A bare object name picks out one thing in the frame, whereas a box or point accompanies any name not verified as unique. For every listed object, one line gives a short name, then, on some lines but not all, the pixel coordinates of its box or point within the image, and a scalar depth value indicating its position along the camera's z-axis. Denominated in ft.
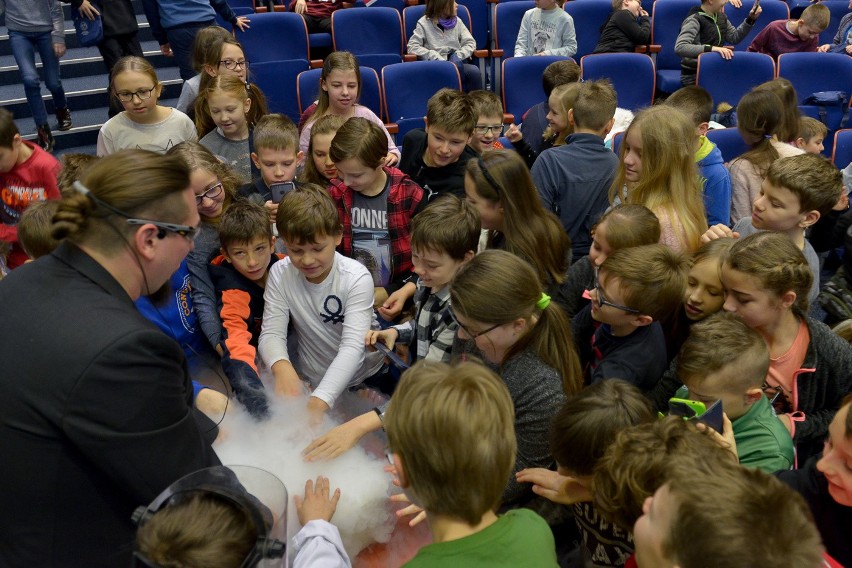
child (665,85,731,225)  10.05
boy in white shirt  7.52
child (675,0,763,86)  18.79
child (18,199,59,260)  7.59
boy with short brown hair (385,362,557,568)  3.83
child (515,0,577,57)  19.30
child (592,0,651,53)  19.70
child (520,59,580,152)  13.98
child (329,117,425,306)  9.62
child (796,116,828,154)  12.41
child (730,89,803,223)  10.62
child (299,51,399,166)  12.78
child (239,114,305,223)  10.11
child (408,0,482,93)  18.78
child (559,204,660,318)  7.57
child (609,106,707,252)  8.51
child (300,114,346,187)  10.68
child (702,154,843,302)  7.98
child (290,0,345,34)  19.76
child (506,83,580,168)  11.68
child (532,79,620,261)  9.71
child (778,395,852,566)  4.77
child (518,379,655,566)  5.20
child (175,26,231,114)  13.08
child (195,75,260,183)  11.15
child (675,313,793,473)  5.86
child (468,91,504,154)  12.17
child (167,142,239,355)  8.16
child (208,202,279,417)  7.96
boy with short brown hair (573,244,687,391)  6.52
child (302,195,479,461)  7.44
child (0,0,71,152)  16.24
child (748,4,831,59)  19.03
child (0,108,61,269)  10.41
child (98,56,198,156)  11.30
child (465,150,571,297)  8.02
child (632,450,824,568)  3.25
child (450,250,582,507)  5.91
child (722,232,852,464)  6.61
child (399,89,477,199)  10.50
